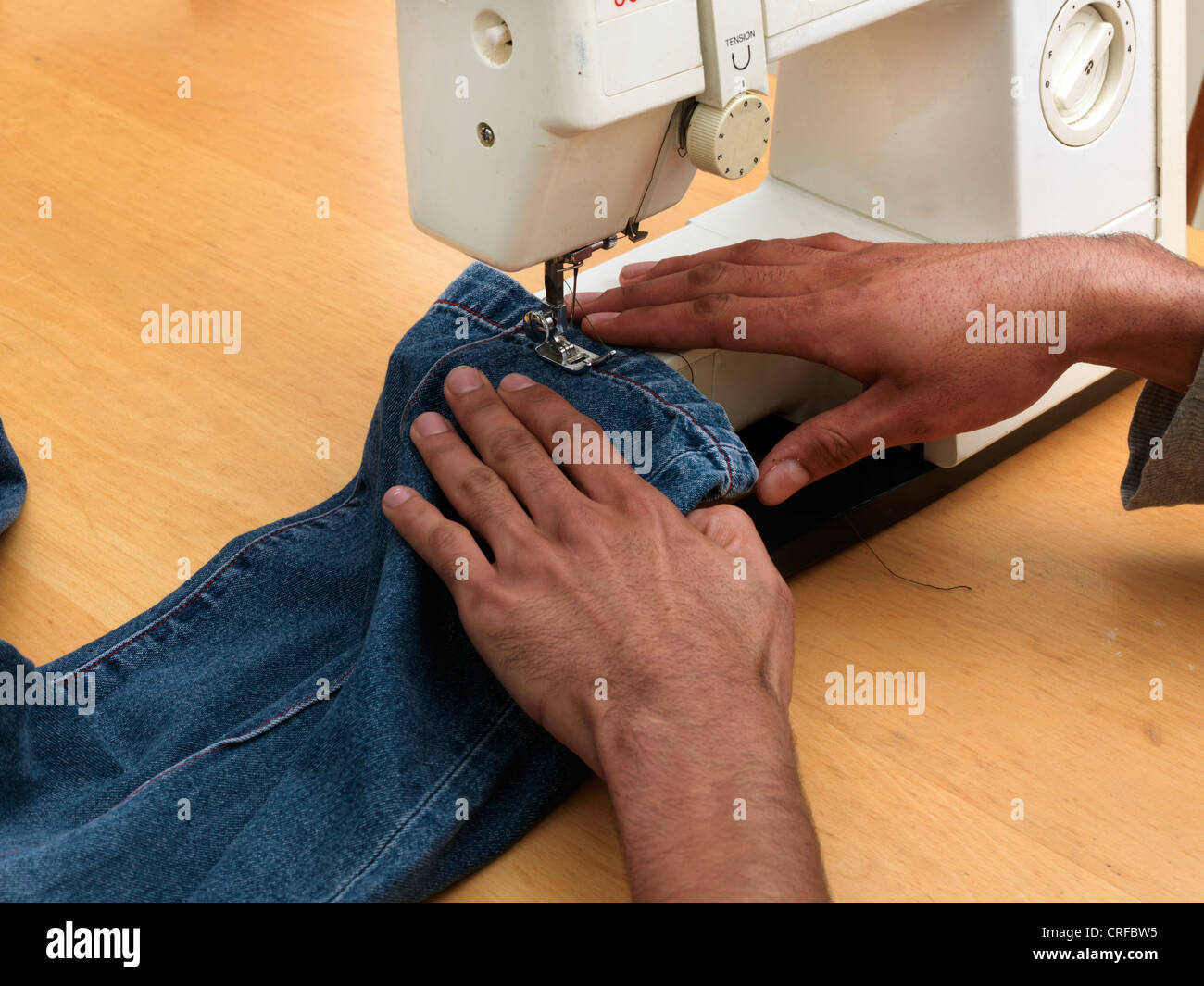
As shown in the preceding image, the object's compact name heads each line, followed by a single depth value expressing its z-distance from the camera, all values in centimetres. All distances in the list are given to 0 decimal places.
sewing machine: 81
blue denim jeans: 75
